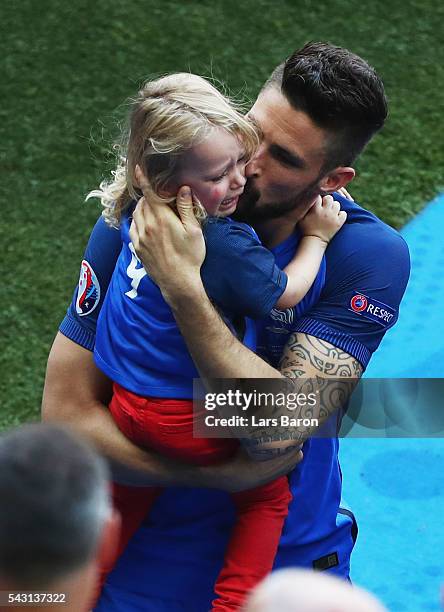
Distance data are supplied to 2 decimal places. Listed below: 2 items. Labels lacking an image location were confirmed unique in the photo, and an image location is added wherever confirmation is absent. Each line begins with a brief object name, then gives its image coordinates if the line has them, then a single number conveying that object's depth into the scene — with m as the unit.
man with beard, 6.44
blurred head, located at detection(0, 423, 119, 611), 4.71
